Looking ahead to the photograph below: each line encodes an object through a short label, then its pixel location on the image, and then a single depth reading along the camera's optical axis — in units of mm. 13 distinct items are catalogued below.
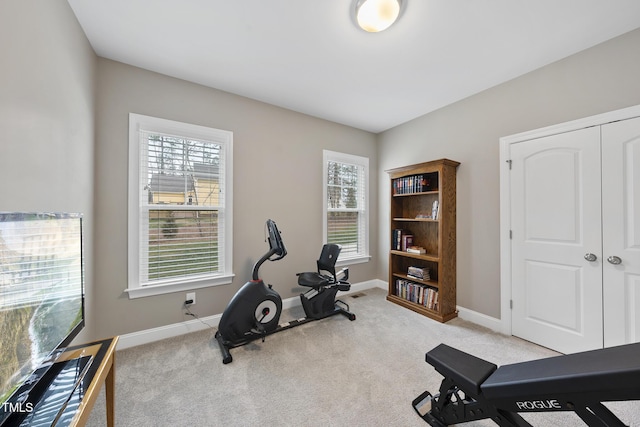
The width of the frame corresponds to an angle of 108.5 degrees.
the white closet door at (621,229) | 1786
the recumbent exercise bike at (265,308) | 2189
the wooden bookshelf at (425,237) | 2807
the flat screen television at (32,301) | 765
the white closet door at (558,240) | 1976
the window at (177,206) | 2244
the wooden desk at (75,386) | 821
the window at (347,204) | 3586
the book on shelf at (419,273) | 3107
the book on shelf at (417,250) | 3146
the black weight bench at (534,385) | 812
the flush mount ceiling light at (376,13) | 1549
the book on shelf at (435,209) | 2918
